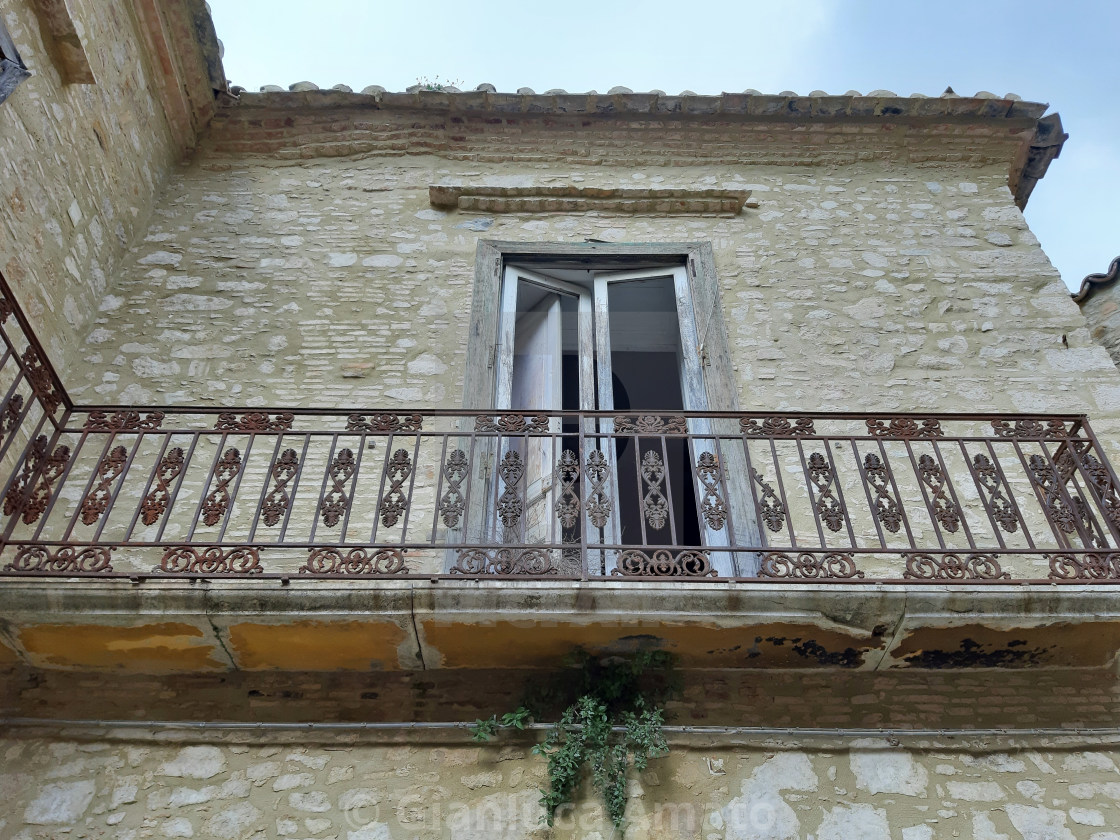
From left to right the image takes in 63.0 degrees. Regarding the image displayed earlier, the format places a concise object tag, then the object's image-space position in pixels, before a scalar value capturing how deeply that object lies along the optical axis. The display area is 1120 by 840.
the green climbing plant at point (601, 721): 3.54
